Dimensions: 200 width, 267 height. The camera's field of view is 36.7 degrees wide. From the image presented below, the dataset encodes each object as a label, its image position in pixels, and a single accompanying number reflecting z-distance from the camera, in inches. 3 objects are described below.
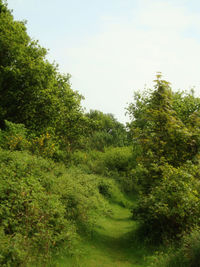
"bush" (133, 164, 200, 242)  431.5
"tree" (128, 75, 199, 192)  530.0
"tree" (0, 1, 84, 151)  956.4
